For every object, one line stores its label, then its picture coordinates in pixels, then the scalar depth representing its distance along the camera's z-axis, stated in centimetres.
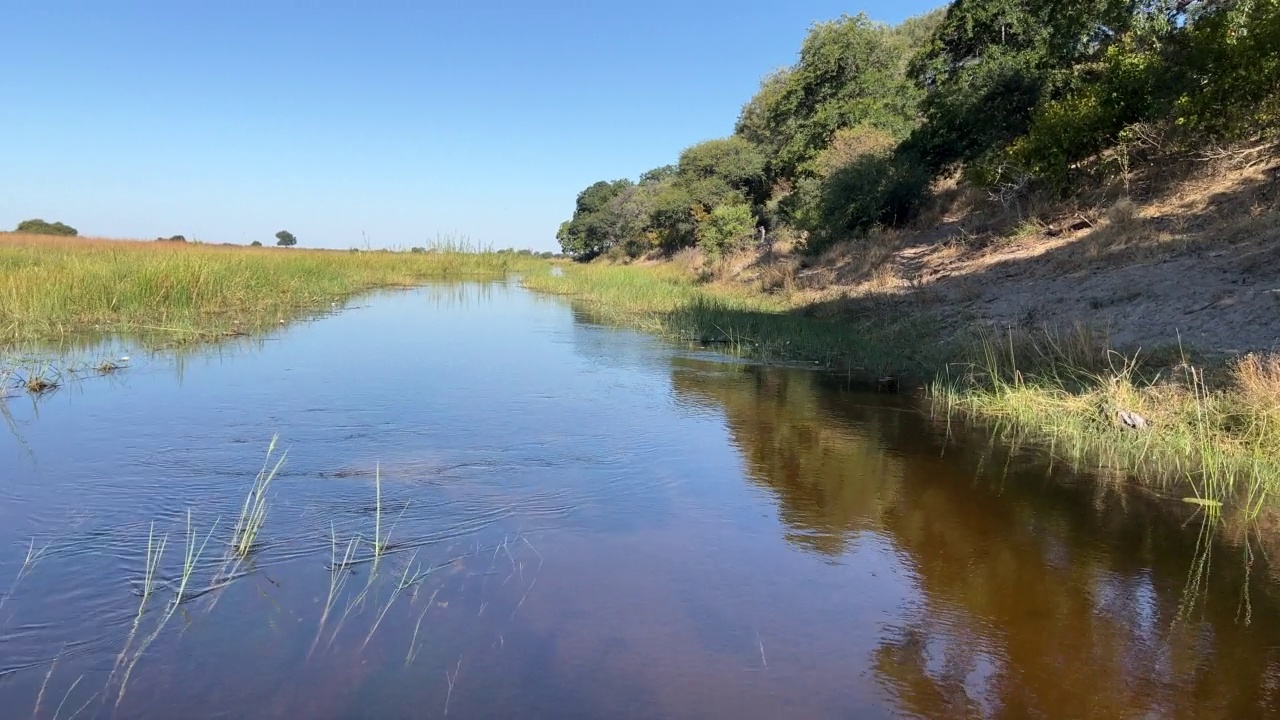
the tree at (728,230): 2697
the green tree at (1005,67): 1627
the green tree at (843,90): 2452
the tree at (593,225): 5822
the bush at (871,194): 1878
